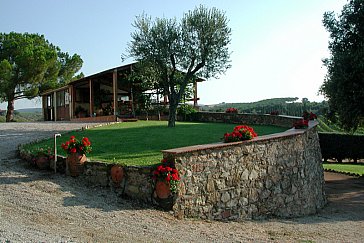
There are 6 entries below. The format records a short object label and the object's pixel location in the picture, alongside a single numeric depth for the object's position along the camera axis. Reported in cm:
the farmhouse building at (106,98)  2548
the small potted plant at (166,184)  734
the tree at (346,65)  1474
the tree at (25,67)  3167
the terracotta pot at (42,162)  916
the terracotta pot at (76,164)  859
